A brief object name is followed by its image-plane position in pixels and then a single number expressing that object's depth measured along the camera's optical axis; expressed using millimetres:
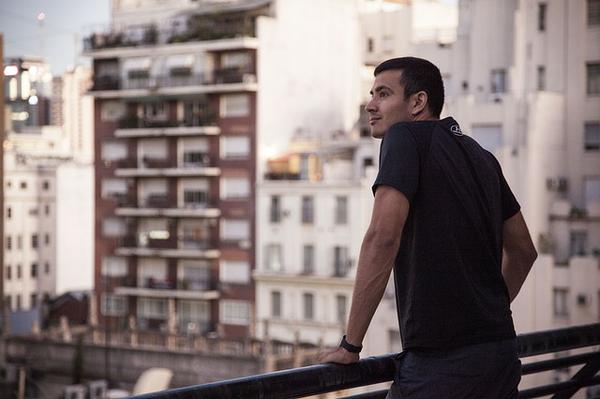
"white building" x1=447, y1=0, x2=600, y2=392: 25094
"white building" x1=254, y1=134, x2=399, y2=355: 30312
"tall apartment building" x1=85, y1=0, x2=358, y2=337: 33719
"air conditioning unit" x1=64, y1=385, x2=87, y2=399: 30375
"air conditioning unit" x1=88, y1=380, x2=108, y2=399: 29984
